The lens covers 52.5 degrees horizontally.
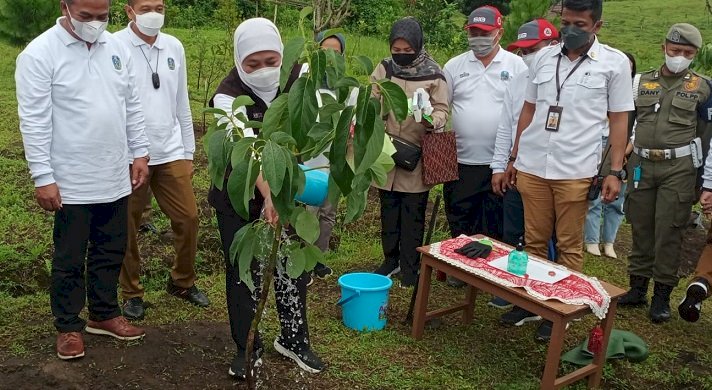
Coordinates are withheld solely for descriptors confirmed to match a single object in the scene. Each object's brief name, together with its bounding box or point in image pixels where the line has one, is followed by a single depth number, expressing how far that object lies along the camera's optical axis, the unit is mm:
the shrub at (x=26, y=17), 8141
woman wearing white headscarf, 2824
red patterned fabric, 3299
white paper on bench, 3494
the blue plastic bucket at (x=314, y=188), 2814
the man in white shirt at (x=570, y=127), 3680
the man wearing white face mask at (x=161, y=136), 3730
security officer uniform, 4199
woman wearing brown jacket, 4352
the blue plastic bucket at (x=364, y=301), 3883
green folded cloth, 3691
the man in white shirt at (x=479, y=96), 4438
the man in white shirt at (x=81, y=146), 2982
